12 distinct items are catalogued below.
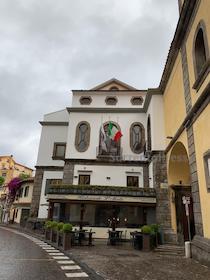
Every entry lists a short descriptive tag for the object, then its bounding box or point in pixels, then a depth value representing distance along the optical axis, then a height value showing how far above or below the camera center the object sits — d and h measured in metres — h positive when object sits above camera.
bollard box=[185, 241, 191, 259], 10.14 -1.04
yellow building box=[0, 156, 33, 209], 63.69 +13.16
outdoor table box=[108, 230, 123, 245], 14.50 -0.97
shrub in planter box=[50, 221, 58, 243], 14.26 -0.77
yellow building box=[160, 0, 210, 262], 9.22 +4.69
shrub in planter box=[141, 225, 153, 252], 12.31 -0.77
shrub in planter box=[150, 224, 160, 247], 13.07 -0.59
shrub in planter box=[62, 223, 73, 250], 11.87 -0.80
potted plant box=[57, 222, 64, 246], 12.78 -0.78
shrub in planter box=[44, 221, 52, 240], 15.46 -0.68
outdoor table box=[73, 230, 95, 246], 13.57 -0.95
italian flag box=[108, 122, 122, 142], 20.56 +7.33
